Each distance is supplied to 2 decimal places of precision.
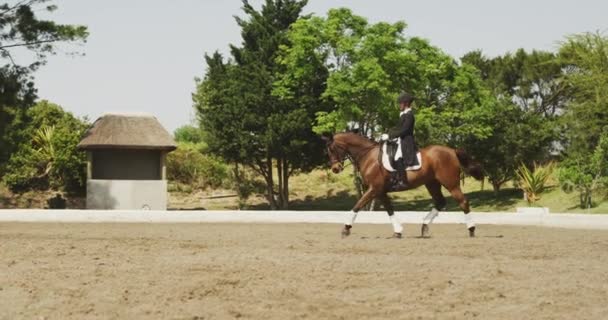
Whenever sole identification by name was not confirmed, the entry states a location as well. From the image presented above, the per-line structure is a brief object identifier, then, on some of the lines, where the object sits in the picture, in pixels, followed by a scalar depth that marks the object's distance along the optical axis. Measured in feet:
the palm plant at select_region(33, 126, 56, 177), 141.49
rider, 53.88
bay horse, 55.11
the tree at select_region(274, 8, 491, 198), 136.98
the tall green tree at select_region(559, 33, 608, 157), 137.39
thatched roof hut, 121.39
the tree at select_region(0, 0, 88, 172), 110.63
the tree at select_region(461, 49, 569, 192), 155.22
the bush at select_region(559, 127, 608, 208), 121.08
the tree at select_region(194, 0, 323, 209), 145.69
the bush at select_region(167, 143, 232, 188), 172.04
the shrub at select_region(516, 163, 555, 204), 141.08
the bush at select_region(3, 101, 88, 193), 139.85
